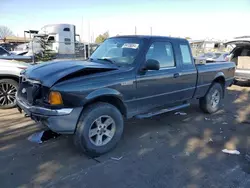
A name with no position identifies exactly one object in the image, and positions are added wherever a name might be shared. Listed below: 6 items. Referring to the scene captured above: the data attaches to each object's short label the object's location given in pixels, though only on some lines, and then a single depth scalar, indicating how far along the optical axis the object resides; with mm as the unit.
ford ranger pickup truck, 2755
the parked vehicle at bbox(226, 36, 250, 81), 8013
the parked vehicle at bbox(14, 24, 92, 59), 13399
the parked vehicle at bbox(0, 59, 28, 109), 4856
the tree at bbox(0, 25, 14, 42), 40522
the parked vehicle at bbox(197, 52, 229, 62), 10597
